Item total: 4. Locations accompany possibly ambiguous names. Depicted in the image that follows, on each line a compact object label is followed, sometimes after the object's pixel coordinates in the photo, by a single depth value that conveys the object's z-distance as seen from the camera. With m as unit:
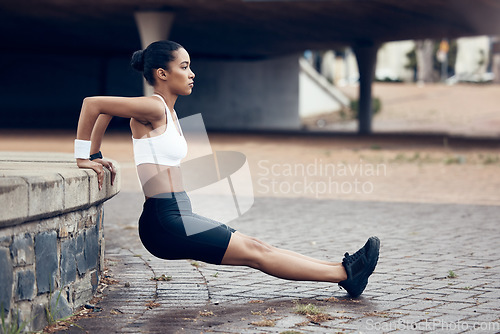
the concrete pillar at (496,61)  52.69
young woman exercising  4.27
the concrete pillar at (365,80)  29.02
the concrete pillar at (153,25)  21.14
